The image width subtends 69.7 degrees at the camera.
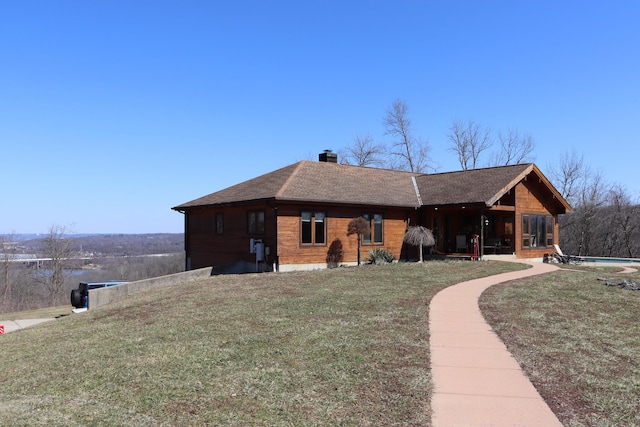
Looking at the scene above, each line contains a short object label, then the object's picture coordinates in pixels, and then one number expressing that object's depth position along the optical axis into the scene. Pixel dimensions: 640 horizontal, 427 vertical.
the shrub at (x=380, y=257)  20.09
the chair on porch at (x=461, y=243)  22.84
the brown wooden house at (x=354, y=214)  18.59
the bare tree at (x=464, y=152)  45.78
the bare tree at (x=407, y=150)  46.28
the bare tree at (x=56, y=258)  45.41
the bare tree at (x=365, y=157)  47.34
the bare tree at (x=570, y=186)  40.56
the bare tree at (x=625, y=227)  35.47
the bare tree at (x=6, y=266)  45.37
